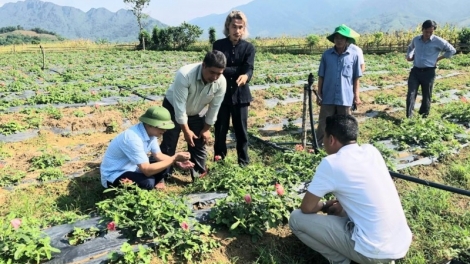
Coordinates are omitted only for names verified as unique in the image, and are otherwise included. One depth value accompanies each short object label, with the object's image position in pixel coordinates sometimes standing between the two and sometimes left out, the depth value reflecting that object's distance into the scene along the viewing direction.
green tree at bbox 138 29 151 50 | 32.45
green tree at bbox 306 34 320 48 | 27.02
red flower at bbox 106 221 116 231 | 2.83
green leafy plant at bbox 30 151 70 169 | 5.05
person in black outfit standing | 4.26
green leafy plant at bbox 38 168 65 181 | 4.67
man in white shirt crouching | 2.52
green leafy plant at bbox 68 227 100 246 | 2.84
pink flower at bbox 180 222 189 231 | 2.84
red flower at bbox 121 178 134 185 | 3.32
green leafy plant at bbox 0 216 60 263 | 2.46
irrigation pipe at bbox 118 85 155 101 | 9.10
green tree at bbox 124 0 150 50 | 42.22
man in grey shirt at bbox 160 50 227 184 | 3.79
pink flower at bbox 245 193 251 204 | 3.09
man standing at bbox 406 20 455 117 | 6.78
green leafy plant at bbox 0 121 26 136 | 6.31
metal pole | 5.24
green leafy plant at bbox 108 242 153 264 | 2.57
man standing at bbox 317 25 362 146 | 4.98
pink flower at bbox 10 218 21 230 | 2.48
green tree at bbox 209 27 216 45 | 31.20
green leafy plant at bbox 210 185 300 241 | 3.12
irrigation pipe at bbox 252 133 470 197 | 3.41
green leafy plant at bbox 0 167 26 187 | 4.54
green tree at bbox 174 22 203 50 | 33.84
